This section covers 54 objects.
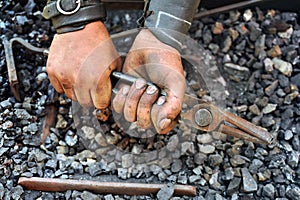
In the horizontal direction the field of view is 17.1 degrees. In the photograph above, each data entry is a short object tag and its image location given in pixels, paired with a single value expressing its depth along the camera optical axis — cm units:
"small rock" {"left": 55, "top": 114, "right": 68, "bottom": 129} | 135
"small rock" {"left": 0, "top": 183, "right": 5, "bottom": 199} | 126
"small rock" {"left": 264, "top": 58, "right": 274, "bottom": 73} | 143
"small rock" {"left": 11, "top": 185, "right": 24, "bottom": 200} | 127
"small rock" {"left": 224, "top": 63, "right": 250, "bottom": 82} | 143
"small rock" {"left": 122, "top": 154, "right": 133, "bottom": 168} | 132
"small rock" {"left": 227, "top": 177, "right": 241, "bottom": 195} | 130
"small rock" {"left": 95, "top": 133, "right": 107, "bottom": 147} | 133
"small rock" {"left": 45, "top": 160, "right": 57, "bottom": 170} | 130
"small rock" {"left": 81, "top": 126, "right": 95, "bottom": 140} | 134
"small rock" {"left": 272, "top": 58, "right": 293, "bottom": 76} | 143
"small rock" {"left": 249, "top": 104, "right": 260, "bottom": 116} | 138
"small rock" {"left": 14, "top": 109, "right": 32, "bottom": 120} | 134
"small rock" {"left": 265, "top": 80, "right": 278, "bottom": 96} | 141
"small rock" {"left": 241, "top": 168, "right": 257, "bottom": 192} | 130
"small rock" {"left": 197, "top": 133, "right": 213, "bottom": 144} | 134
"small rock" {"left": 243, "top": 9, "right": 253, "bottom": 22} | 150
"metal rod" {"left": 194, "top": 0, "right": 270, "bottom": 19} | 149
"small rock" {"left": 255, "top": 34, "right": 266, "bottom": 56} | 146
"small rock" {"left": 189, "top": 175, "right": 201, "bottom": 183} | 130
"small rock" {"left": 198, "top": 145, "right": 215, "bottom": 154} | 133
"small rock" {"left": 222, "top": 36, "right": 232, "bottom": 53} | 146
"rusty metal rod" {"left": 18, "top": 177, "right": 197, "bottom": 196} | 128
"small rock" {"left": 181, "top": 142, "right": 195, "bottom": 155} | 133
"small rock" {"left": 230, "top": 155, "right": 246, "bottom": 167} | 132
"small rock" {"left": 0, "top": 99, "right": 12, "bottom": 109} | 135
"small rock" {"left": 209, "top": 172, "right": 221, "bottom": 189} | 130
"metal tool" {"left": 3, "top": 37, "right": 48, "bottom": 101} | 135
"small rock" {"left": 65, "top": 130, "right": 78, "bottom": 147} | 133
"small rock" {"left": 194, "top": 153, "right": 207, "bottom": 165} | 132
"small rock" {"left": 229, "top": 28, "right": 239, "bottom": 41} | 148
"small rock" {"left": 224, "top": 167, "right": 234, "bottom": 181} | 131
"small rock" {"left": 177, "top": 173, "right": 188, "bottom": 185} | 130
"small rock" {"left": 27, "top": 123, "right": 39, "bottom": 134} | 133
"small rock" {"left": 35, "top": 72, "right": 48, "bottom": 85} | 138
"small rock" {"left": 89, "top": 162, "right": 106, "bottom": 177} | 130
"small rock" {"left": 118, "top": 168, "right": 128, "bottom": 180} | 130
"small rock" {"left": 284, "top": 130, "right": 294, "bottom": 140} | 136
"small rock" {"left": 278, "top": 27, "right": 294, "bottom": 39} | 149
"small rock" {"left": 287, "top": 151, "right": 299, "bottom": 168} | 133
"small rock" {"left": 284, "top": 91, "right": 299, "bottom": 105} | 140
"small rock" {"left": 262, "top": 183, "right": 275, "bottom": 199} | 130
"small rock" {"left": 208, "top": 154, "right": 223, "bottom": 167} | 132
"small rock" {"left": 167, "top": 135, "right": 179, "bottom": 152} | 133
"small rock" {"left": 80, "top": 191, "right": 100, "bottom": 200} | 127
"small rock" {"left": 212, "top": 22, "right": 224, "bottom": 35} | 148
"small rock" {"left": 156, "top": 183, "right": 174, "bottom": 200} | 127
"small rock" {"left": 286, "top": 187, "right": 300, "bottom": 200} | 130
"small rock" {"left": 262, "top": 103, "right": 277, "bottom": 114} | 139
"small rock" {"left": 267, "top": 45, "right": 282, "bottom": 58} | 146
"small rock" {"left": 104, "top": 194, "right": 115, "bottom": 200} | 127
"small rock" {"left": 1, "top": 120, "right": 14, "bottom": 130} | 132
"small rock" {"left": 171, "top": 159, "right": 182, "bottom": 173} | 131
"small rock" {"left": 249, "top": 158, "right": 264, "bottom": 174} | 132
